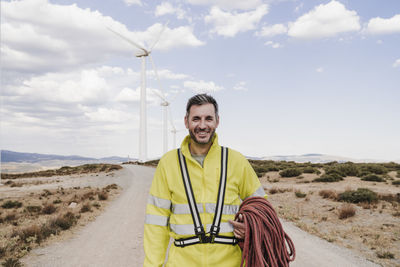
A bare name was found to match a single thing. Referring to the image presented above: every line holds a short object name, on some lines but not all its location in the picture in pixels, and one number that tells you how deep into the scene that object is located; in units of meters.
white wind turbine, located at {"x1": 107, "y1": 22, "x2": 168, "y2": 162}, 52.58
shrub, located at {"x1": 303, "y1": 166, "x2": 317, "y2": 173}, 29.07
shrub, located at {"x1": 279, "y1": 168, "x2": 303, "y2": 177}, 27.89
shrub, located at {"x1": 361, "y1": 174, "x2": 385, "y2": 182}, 22.77
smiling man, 2.34
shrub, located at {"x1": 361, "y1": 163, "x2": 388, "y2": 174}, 27.84
